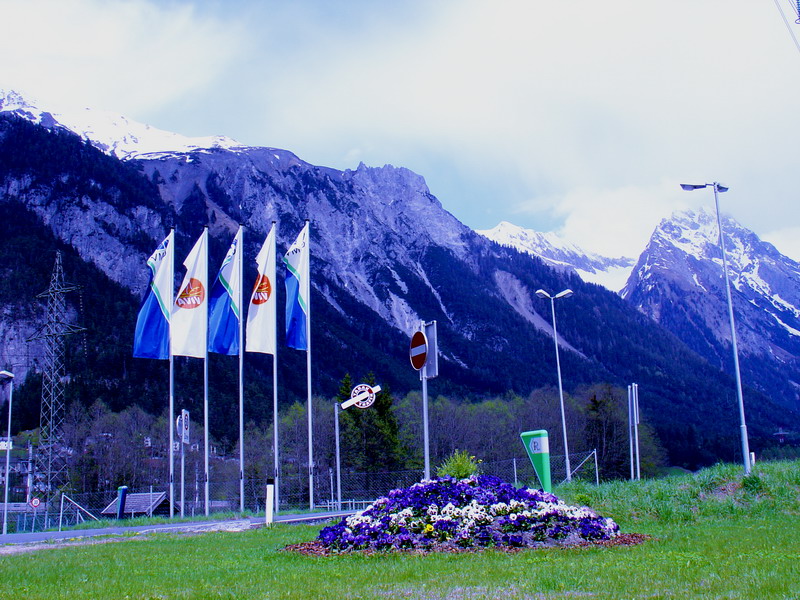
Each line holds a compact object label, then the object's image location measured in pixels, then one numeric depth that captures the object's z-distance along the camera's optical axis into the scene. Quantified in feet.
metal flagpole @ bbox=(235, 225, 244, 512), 97.40
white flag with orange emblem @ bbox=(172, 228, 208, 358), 96.76
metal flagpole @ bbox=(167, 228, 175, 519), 98.43
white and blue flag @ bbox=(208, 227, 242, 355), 97.55
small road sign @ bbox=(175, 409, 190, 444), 96.07
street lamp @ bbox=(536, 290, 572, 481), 125.70
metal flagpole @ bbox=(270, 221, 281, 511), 99.67
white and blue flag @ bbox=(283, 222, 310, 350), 94.73
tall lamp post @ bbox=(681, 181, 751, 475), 66.03
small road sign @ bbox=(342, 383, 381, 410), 82.89
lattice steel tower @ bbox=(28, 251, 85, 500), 194.39
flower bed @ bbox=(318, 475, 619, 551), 39.63
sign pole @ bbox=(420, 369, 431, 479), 42.42
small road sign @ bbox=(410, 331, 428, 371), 43.80
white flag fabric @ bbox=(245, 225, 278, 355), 95.96
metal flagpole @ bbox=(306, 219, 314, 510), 94.84
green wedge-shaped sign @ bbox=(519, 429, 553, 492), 59.02
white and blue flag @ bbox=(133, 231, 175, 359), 96.53
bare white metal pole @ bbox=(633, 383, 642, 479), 92.07
